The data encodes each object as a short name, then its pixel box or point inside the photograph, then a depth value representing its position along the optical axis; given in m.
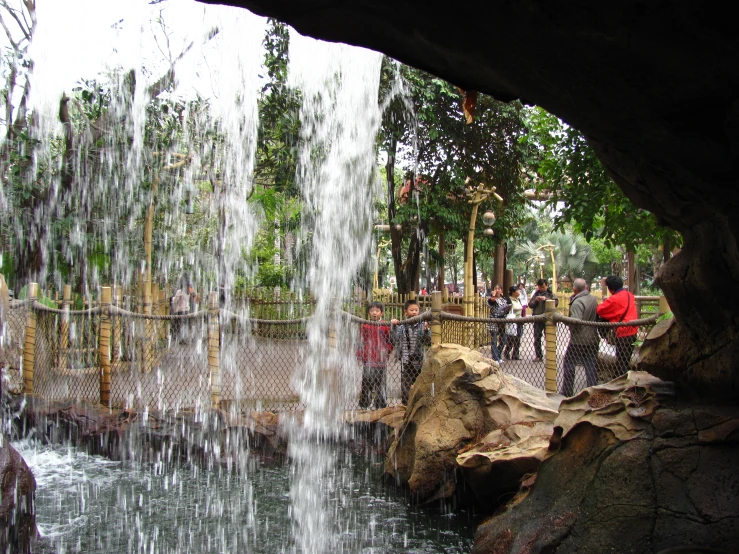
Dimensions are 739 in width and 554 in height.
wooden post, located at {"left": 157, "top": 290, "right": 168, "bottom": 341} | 10.80
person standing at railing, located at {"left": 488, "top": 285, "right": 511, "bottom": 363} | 11.09
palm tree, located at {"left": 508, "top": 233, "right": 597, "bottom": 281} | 46.25
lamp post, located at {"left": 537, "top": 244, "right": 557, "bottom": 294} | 39.53
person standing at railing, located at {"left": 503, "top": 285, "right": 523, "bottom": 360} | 10.12
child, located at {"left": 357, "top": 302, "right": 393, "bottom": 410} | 7.15
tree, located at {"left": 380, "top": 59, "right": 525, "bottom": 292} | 13.36
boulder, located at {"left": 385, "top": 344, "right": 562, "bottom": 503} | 4.78
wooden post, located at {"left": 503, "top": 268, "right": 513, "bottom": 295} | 20.64
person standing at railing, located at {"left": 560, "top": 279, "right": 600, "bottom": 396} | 6.40
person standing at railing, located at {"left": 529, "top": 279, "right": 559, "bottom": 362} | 10.79
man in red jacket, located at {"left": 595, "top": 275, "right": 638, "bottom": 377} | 6.76
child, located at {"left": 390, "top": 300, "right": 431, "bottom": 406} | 7.10
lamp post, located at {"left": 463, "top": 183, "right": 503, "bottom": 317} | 14.92
